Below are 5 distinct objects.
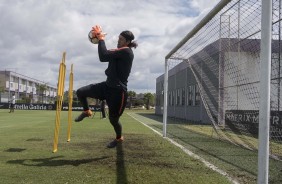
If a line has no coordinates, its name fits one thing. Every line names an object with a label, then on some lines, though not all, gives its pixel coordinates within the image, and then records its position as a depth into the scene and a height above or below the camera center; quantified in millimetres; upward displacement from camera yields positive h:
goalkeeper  3955 +354
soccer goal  4663 +656
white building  57967 +2648
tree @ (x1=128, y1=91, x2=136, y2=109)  62849 +1474
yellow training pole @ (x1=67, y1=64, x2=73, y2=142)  5477 +232
